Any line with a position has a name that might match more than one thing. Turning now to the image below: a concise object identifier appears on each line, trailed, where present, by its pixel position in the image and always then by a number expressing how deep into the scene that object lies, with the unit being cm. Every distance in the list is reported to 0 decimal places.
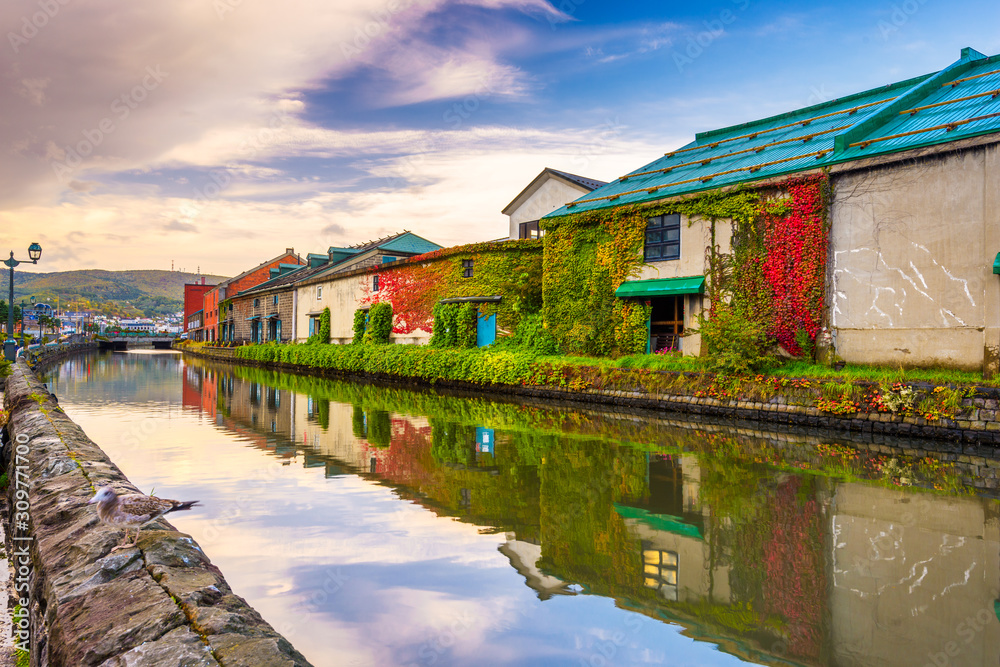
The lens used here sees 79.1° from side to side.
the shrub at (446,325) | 2491
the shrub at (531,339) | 2138
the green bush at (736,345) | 1407
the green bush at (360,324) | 3168
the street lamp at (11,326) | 2067
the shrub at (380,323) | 2967
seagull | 397
